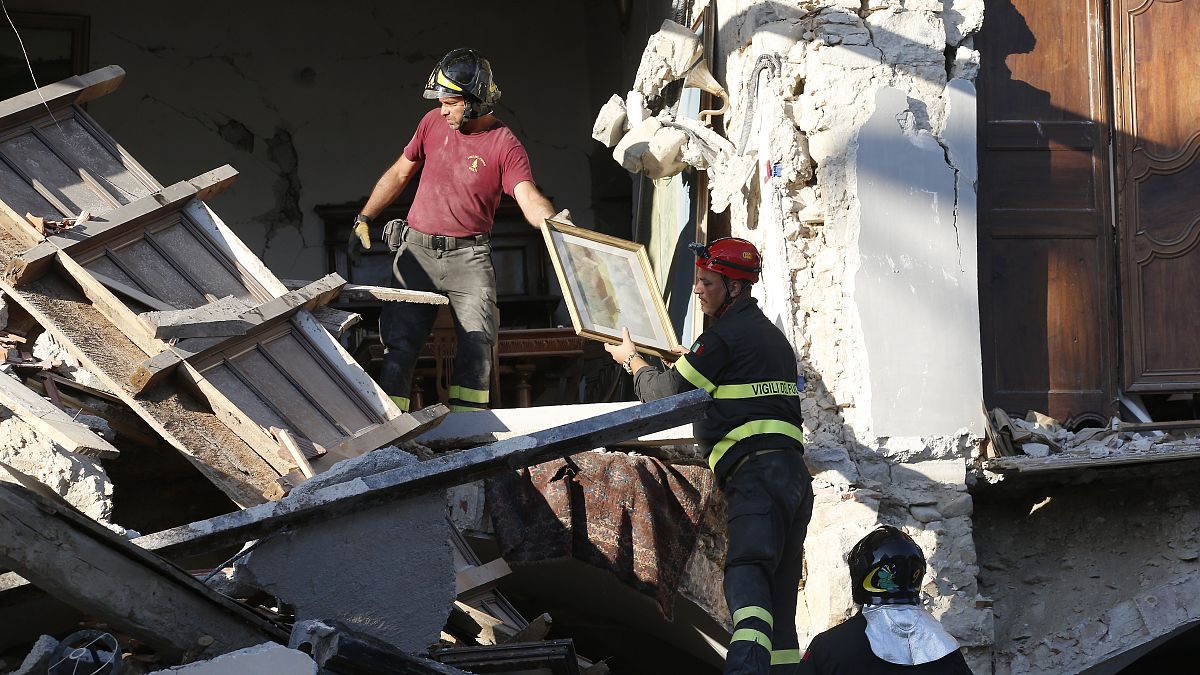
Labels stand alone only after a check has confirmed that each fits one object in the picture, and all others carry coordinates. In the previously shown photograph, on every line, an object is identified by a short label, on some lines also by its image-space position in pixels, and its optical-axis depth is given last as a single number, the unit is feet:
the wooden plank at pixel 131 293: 32.45
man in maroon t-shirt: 40.01
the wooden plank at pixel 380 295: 37.06
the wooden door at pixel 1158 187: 42.01
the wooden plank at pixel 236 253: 35.73
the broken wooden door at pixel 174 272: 31.73
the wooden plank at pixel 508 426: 39.14
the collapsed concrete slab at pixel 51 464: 27.04
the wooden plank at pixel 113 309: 31.63
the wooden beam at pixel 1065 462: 38.19
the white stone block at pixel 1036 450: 39.45
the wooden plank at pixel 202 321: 30.55
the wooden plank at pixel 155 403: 29.73
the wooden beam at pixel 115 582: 19.36
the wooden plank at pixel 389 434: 31.55
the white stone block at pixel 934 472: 38.19
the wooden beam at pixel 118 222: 31.30
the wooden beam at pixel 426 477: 22.38
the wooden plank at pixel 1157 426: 41.06
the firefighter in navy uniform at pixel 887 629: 23.15
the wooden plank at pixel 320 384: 33.50
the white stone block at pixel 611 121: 46.24
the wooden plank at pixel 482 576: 33.40
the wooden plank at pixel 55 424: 27.20
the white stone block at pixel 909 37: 39.45
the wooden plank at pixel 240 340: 30.50
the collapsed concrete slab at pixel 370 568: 22.75
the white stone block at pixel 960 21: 39.96
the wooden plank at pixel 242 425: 30.55
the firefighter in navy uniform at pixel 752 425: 32.55
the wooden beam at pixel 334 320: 35.91
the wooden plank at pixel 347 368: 34.17
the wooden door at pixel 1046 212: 41.68
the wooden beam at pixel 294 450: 30.01
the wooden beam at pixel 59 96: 35.06
